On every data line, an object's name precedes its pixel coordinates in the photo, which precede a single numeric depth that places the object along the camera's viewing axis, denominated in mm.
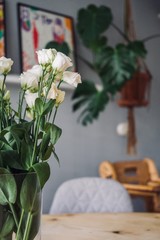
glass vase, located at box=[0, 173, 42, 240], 728
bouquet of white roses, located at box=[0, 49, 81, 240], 737
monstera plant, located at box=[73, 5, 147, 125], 2545
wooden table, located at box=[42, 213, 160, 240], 1121
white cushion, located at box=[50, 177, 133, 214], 1675
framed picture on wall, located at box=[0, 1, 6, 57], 2230
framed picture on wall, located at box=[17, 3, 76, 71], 2379
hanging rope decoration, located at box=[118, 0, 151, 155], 2857
